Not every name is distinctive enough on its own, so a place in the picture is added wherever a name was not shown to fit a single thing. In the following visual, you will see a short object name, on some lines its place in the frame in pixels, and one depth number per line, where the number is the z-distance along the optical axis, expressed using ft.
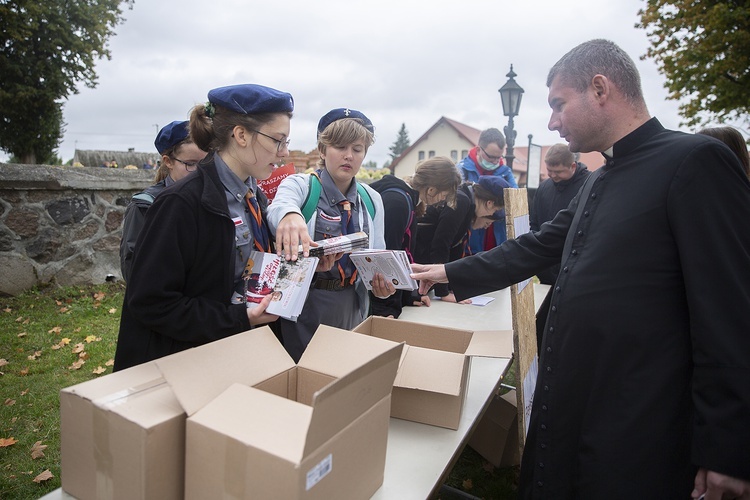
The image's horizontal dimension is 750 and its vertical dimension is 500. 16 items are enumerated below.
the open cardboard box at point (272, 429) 3.08
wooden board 7.05
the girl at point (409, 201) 10.06
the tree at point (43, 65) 39.01
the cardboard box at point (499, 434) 9.85
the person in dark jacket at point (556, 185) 15.52
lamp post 29.53
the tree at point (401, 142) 270.05
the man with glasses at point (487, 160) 19.39
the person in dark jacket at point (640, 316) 4.24
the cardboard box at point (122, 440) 3.40
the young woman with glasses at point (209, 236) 5.06
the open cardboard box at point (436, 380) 5.52
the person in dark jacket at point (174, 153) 8.73
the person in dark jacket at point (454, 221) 12.37
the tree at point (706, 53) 37.45
